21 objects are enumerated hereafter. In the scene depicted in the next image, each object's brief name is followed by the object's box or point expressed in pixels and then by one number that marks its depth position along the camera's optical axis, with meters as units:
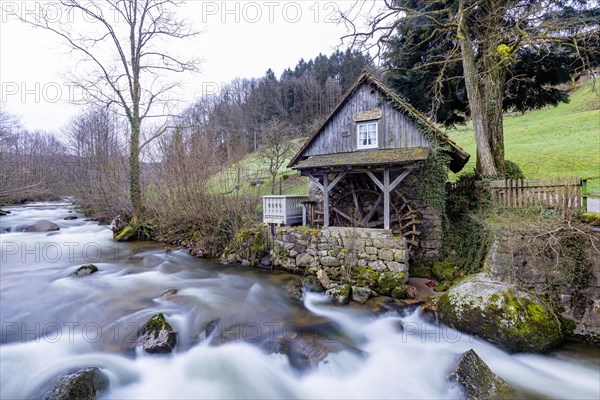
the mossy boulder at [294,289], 7.70
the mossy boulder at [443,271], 8.25
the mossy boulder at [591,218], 5.73
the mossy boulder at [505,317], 5.16
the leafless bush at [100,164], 16.66
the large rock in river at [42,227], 14.67
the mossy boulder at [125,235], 13.39
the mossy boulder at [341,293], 7.32
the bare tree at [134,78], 14.39
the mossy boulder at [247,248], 10.30
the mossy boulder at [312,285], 7.97
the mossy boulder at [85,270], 8.91
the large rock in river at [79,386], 3.85
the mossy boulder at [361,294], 7.37
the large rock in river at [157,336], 5.20
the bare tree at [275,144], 20.69
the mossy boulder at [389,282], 7.60
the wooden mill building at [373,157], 8.98
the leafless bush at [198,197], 11.44
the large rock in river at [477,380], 4.04
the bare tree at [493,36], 8.71
